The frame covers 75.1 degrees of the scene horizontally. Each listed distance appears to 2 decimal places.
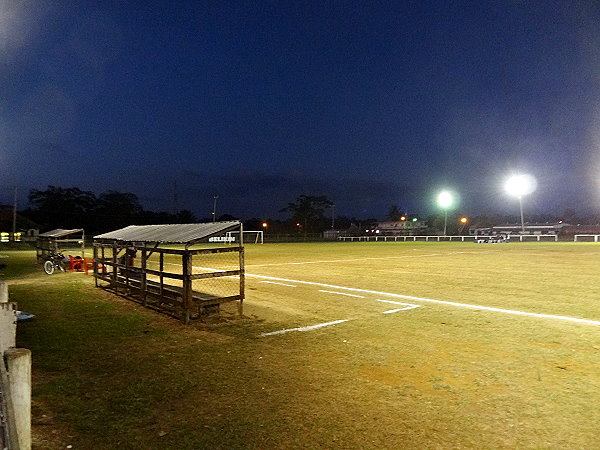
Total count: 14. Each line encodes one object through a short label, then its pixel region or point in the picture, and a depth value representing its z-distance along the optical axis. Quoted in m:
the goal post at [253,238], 62.61
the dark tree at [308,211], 109.06
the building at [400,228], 92.64
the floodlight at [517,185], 56.00
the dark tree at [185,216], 99.28
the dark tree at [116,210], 82.44
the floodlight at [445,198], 73.38
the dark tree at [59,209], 80.19
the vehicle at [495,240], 54.58
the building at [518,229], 77.44
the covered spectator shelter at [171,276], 8.47
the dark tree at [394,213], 134.35
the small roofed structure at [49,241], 18.70
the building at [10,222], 66.26
